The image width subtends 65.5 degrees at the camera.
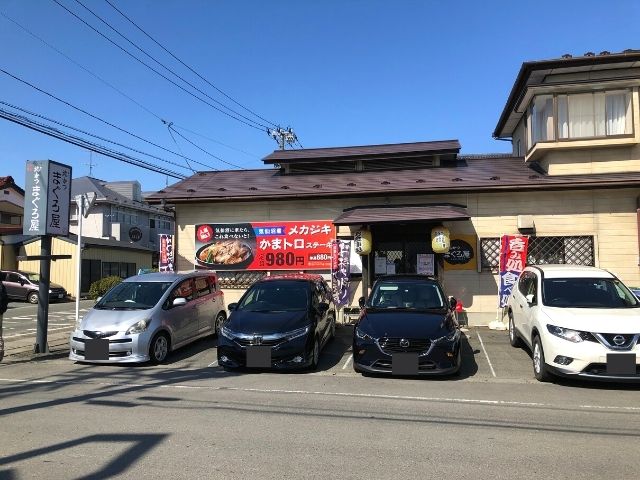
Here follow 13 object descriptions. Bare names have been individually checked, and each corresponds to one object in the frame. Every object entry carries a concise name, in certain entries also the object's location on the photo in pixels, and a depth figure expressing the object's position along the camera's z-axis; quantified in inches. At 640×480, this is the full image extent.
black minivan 327.3
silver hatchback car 357.7
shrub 1023.0
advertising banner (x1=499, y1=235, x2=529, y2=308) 485.7
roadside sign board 417.4
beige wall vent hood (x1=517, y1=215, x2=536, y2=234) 506.3
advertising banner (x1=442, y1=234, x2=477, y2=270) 523.2
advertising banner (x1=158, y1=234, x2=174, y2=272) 589.0
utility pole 1237.1
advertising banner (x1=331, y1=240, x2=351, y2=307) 532.7
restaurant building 503.8
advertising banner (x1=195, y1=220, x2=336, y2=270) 556.7
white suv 277.0
